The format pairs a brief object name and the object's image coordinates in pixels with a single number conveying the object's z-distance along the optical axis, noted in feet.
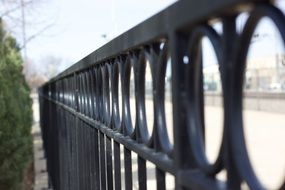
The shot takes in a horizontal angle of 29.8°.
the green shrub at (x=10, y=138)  15.99
